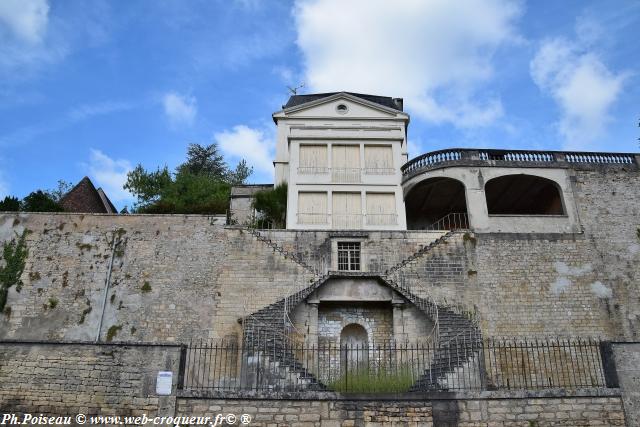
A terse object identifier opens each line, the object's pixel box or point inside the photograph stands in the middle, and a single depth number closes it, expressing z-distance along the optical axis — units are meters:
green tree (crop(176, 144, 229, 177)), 37.56
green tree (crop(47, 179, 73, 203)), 34.14
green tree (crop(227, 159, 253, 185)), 37.00
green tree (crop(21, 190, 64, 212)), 21.86
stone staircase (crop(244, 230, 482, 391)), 13.45
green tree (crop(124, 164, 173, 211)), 30.16
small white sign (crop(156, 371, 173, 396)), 10.46
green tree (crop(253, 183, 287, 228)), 22.88
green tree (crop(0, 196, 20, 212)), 21.41
